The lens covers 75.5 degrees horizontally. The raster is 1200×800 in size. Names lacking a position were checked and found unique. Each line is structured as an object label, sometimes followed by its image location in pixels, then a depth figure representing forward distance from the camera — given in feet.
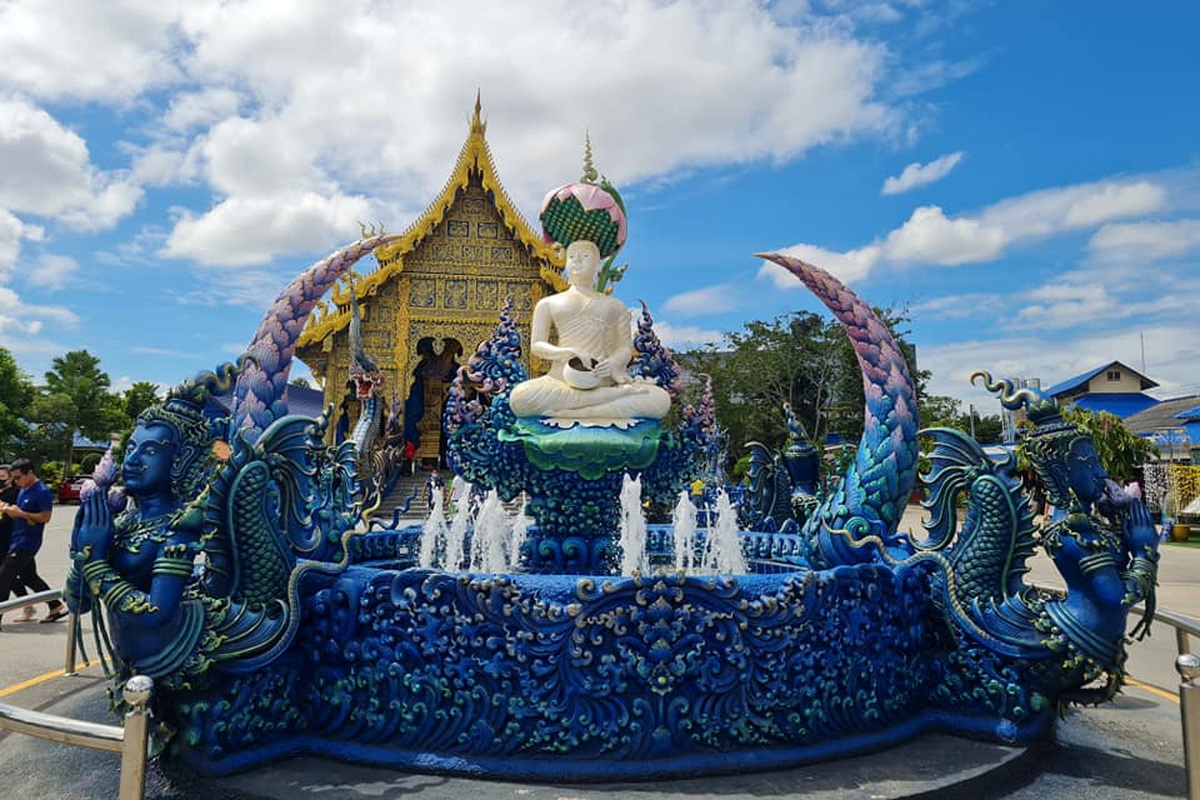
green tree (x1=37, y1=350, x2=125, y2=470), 119.65
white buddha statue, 19.06
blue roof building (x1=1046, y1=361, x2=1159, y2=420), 145.28
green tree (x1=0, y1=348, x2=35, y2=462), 108.37
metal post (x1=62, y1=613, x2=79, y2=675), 18.14
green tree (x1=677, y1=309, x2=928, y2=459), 102.42
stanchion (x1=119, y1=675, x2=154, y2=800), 8.34
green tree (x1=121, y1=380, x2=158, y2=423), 134.21
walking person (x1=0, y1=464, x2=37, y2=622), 25.90
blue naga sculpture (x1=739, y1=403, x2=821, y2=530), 24.48
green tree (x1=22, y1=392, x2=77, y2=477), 117.29
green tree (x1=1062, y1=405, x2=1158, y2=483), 68.54
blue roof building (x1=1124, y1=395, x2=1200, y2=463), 88.84
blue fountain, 11.83
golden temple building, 80.38
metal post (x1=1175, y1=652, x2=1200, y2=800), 9.14
